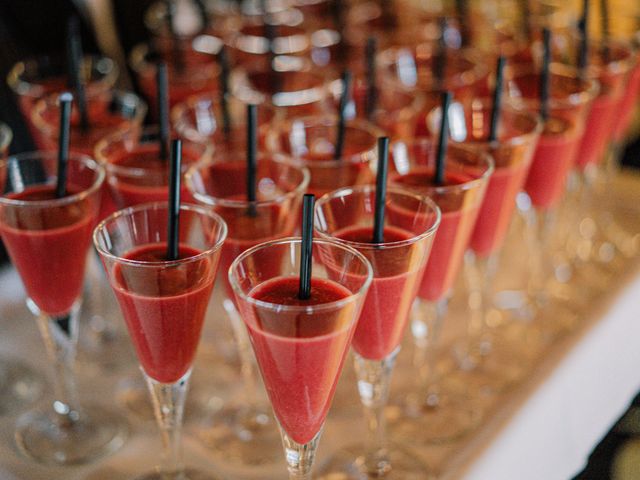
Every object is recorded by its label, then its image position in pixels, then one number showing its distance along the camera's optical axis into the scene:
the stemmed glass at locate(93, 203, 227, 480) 0.96
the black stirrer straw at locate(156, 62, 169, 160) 1.22
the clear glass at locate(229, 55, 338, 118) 1.48
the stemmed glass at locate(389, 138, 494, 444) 1.13
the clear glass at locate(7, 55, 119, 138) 1.50
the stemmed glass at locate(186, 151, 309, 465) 1.11
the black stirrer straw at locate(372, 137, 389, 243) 0.99
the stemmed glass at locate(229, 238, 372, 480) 0.87
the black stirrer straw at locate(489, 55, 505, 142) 1.27
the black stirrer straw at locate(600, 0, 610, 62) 1.74
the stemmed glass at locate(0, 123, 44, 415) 1.33
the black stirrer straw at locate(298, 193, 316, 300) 0.88
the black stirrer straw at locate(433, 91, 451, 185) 1.13
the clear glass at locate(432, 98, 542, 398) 1.27
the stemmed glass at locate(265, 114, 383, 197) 1.24
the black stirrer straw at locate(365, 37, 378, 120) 1.45
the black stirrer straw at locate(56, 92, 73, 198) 1.12
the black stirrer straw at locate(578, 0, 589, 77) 1.56
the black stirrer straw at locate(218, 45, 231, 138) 1.40
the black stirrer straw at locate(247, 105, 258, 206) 1.12
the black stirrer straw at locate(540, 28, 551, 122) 1.39
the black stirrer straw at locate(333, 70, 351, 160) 1.24
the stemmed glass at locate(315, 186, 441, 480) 0.99
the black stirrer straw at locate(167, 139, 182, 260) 0.98
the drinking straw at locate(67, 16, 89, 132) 1.35
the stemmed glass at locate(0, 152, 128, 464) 1.10
